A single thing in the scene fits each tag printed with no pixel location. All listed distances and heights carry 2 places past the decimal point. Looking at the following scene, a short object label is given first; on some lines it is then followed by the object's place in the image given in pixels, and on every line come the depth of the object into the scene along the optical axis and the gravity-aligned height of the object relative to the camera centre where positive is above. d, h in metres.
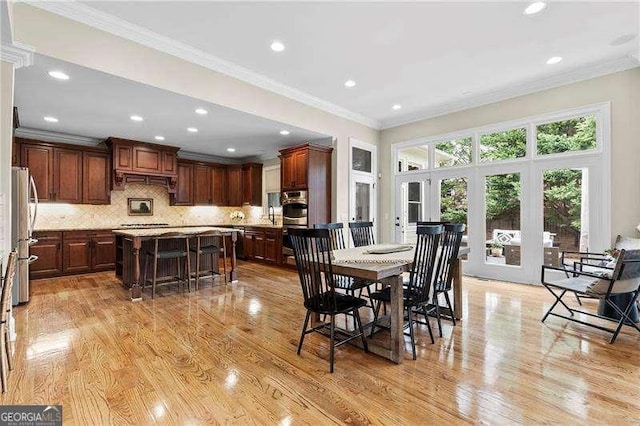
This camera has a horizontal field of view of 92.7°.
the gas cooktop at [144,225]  6.62 -0.26
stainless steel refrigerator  3.77 -0.15
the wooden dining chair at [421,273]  2.48 -0.51
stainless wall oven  5.88 +0.10
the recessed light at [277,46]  3.57 +1.99
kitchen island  4.21 -0.59
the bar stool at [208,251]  4.81 -0.62
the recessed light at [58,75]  3.24 +1.51
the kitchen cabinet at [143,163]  6.14 +1.07
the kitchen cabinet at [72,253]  5.30 -0.72
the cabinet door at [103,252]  5.84 -0.75
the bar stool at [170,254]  4.43 -0.61
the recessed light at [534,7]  2.94 +2.02
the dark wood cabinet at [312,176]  5.75 +0.73
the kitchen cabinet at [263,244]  6.55 -0.71
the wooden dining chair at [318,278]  2.33 -0.52
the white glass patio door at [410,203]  6.09 +0.20
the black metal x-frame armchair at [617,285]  2.73 -0.71
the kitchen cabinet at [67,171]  5.53 +0.82
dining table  2.37 -0.48
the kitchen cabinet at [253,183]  8.15 +0.81
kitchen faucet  7.76 -0.04
